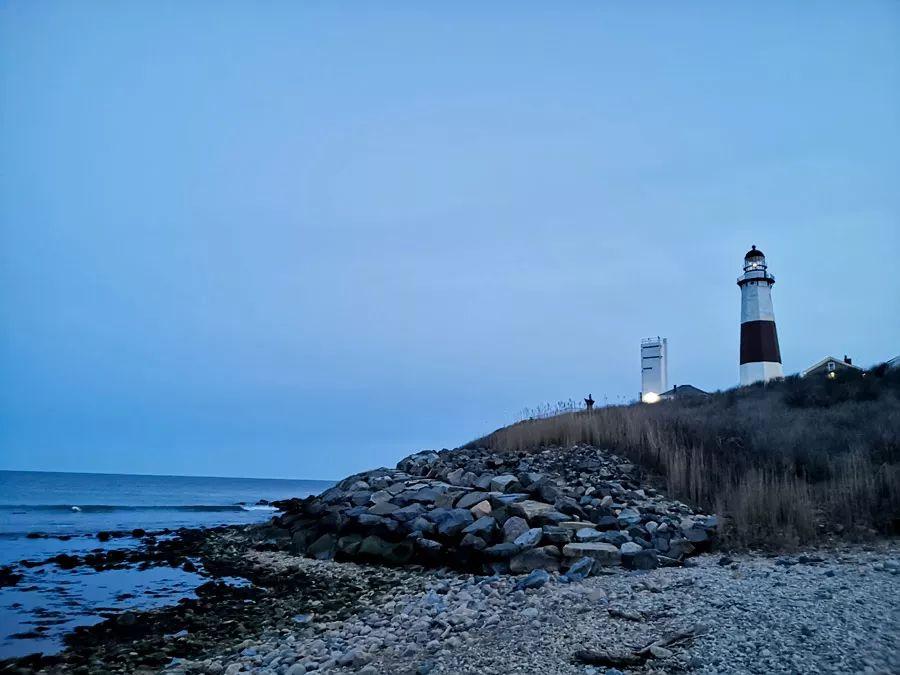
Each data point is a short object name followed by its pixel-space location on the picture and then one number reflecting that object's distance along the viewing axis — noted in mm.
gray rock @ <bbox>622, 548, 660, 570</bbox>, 7379
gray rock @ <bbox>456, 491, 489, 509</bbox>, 10625
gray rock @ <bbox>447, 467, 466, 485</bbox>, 13151
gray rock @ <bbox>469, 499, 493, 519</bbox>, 10016
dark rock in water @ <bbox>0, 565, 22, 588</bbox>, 11914
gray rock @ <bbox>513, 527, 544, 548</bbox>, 8352
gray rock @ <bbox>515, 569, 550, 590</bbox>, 7047
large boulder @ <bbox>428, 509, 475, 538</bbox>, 9711
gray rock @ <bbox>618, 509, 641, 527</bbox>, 8969
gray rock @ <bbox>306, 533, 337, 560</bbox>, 11773
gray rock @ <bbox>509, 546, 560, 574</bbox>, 8012
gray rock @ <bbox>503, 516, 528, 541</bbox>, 8844
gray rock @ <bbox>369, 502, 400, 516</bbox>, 11766
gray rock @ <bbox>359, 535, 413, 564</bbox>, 10132
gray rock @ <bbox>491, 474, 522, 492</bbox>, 11039
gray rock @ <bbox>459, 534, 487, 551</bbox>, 8885
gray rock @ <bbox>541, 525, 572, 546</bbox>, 8320
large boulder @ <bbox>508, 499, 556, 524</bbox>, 9273
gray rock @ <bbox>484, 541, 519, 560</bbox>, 8375
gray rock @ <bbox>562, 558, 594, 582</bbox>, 7131
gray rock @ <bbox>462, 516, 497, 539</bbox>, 9172
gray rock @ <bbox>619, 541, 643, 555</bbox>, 7609
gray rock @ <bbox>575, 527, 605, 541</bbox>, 8299
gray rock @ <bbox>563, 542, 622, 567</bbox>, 7633
